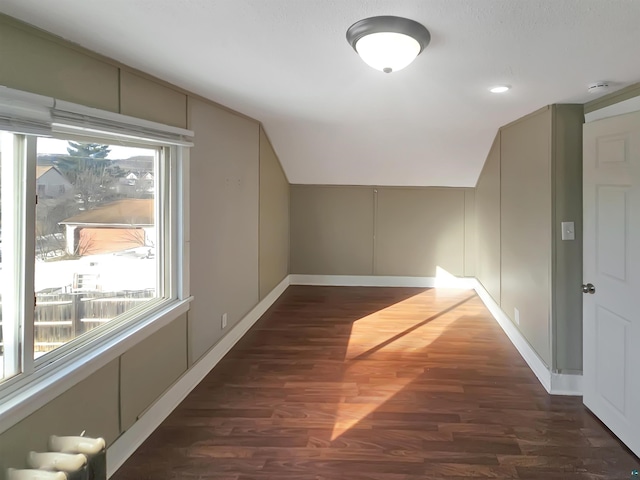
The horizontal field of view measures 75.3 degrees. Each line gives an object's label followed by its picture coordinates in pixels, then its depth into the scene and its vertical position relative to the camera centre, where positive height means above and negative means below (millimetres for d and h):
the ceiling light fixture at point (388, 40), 1699 +866
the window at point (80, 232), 1640 +44
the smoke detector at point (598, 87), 2391 +908
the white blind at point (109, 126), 1774 +580
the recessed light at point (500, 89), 2677 +1004
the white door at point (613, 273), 2209 -183
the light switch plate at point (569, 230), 2855 +74
